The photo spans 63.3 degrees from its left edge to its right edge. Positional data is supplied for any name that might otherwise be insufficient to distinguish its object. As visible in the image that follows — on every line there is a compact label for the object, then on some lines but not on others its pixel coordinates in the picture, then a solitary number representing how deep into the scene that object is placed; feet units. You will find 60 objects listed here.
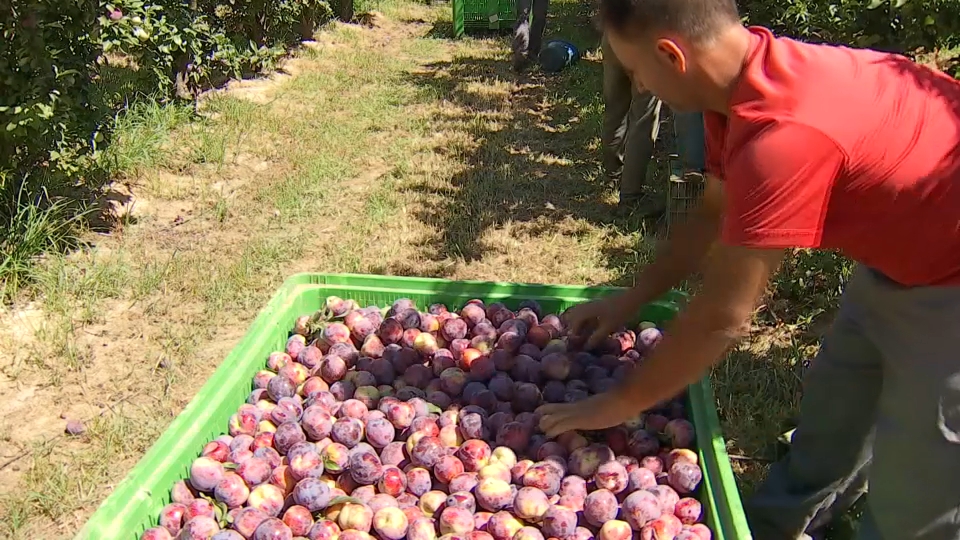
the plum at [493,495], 5.62
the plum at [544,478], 5.74
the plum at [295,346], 7.30
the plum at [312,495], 5.66
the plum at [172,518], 5.46
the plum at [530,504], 5.54
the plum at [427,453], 5.98
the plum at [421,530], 5.38
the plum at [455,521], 5.43
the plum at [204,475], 5.73
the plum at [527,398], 6.61
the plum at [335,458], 6.01
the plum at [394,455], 6.18
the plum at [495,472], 5.79
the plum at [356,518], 5.50
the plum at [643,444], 6.08
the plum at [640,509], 5.41
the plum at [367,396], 6.69
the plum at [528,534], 5.26
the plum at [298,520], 5.46
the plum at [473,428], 6.28
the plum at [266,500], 5.69
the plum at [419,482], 5.87
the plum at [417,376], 6.97
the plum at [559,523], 5.36
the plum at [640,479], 5.76
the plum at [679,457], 5.88
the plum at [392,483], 5.85
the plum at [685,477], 5.70
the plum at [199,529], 5.33
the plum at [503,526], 5.41
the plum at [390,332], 7.36
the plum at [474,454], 5.95
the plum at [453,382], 6.78
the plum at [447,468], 5.85
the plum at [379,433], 6.28
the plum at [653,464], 5.92
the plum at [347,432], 6.20
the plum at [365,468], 5.88
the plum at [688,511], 5.50
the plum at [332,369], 6.98
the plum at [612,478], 5.76
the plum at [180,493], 5.66
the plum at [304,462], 5.87
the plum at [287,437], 6.19
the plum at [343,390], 6.82
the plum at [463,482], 5.73
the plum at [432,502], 5.73
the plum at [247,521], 5.41
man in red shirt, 4.19
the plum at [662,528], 5.29
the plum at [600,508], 5.49
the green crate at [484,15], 27.66
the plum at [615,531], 5.32
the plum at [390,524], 5.46
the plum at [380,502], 5.63
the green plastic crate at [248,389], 5.29
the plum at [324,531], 5.32
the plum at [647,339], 6.98
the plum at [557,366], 6.78
